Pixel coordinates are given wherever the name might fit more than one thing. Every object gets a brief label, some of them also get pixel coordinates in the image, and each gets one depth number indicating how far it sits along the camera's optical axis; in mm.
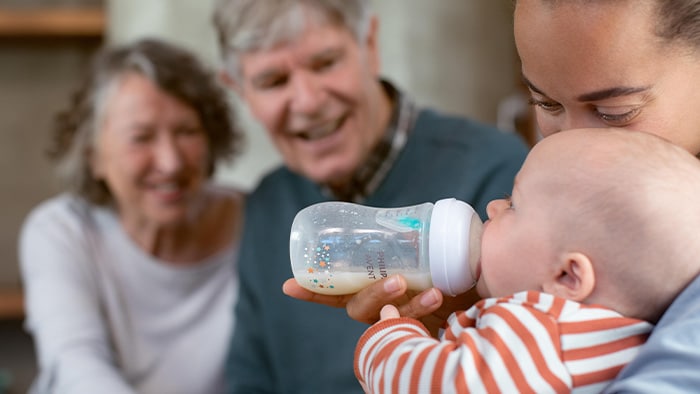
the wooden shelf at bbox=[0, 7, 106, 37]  2643
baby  727
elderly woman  1976
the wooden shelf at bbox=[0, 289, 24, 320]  2658
